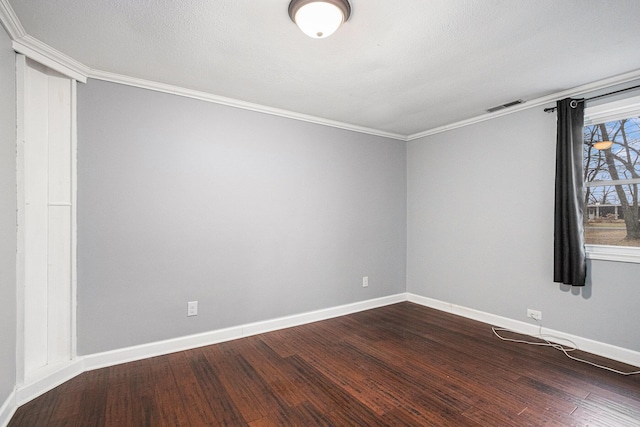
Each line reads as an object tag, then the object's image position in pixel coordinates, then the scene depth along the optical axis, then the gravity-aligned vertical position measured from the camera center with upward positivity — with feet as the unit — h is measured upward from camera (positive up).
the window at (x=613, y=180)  8.61 +1.06
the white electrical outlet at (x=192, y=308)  9.37 -2.95
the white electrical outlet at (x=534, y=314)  10.19 -3.40
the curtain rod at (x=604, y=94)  8.28 +3.48
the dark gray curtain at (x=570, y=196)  9.03 +0.58
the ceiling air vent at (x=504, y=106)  10.23 +3.87
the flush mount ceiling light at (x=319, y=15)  5.35 +3.68
